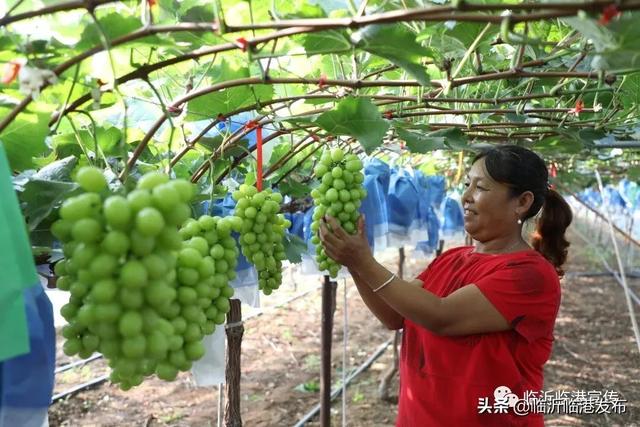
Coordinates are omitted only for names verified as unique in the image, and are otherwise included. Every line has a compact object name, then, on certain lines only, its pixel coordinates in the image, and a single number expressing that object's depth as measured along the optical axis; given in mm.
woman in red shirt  1668
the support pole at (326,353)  3662
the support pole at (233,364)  2123
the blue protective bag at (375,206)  3031
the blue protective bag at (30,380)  842
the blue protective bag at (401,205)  3738
